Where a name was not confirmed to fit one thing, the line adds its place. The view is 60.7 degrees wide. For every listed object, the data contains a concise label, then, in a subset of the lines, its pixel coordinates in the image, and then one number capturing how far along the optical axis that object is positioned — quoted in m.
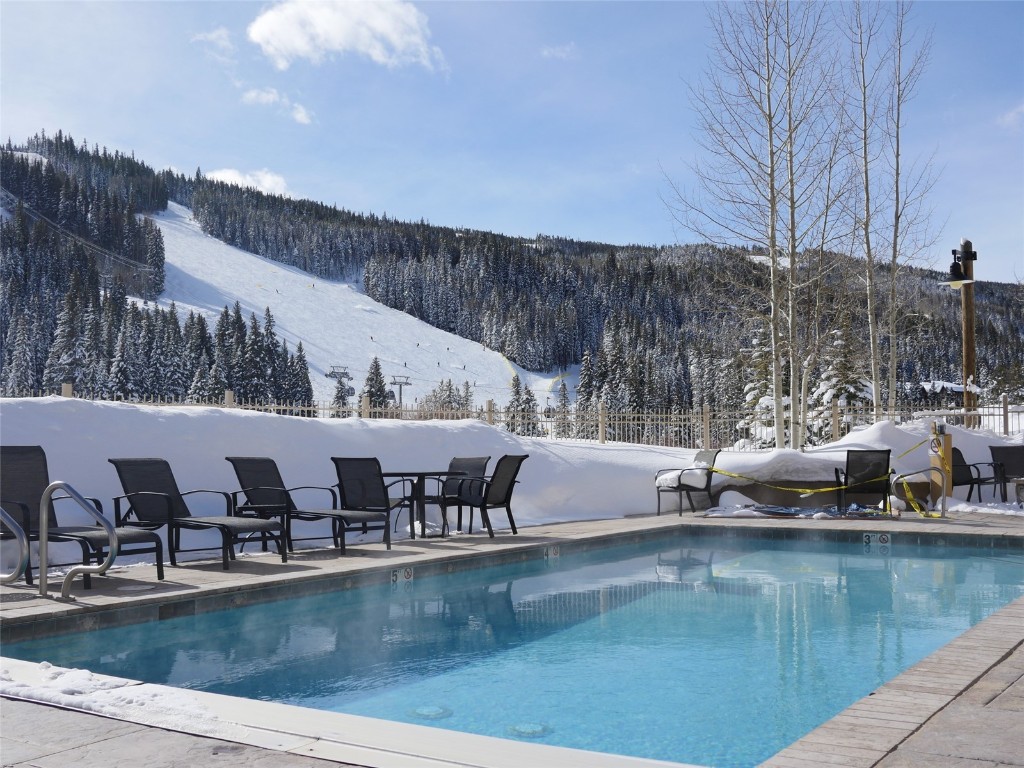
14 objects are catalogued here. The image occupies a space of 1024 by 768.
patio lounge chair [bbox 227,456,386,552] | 7.06
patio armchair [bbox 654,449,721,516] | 11.40
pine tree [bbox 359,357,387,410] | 69.31
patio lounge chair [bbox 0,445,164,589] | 5.24
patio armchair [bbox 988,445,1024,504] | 12.22
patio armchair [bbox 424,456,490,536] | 8.34
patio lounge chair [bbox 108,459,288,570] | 6.09
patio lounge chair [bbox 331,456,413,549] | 7.72
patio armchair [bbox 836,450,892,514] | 10.68
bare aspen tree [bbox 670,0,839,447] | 14.78
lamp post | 15.44
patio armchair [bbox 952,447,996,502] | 11.60
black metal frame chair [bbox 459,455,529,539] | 8.30
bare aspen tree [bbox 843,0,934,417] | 18.44
